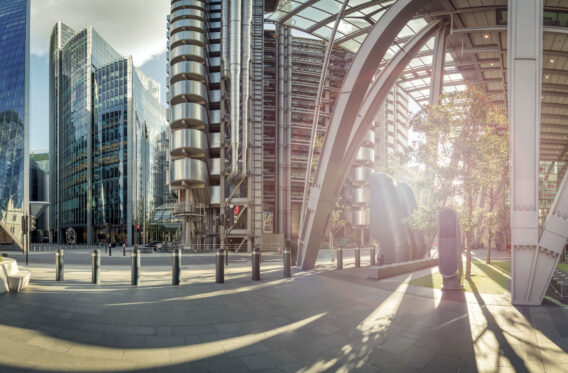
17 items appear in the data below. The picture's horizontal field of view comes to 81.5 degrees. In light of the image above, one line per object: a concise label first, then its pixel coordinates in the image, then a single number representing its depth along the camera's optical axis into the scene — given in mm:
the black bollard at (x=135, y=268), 10648
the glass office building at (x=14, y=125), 38438
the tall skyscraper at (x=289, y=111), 48719
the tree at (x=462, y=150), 13438
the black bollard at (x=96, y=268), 10836
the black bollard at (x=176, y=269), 10883
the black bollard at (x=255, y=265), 12156
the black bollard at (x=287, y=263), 13242
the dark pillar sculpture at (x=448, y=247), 10523
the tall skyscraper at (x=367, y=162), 51916
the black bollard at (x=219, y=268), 11133
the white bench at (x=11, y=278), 8547
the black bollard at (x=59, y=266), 11430
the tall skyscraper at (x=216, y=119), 36469
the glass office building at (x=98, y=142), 65438
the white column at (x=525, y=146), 8422
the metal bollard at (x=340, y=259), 15953
